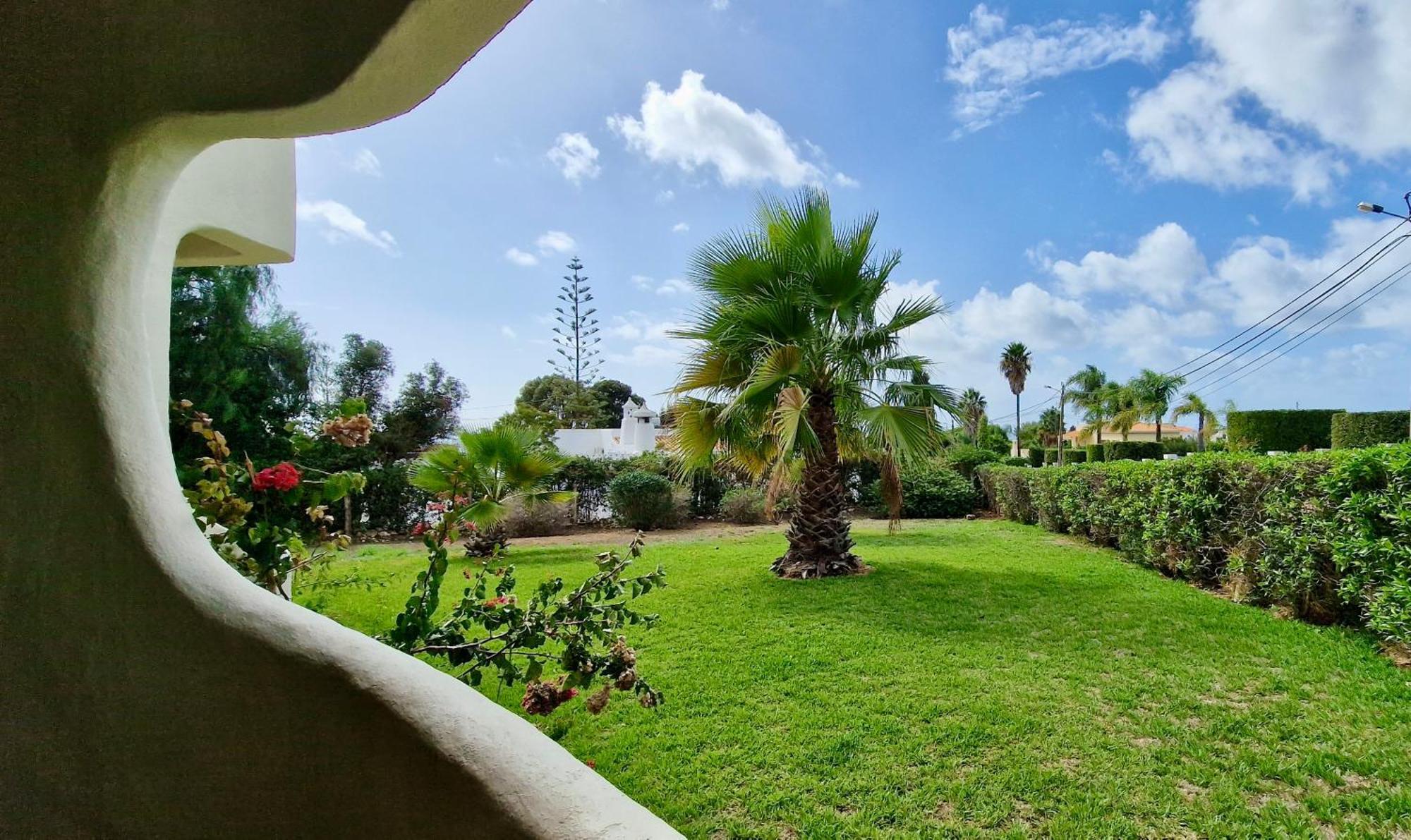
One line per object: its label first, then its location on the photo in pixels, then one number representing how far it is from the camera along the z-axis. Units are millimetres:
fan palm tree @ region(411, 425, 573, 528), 9461
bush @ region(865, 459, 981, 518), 15414
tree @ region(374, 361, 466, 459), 20281
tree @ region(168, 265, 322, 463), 13703
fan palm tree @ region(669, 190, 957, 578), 7273
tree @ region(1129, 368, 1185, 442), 41094
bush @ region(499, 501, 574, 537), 13219
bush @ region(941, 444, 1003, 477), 16969
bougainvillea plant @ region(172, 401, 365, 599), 2125
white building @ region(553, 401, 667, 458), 24188
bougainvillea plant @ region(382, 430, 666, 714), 2334
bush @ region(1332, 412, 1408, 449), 14438
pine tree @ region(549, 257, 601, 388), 31266
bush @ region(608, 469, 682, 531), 13711
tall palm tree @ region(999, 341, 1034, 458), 39125
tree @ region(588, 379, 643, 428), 35031
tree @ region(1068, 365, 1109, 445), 43656
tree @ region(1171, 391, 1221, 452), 40844
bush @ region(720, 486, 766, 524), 14383
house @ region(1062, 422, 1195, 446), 48625
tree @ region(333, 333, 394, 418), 21922
